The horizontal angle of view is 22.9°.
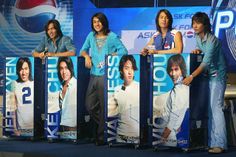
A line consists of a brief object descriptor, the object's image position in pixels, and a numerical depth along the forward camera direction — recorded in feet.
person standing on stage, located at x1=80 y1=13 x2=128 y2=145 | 25.76
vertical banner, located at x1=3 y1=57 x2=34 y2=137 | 27.35
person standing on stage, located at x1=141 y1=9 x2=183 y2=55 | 24.31
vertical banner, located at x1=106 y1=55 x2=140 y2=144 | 24.61
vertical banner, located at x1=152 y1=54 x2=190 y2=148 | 23.39
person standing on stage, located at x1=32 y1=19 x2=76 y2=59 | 26.91
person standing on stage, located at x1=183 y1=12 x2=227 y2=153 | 23.54
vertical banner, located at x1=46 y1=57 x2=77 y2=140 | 26.43
